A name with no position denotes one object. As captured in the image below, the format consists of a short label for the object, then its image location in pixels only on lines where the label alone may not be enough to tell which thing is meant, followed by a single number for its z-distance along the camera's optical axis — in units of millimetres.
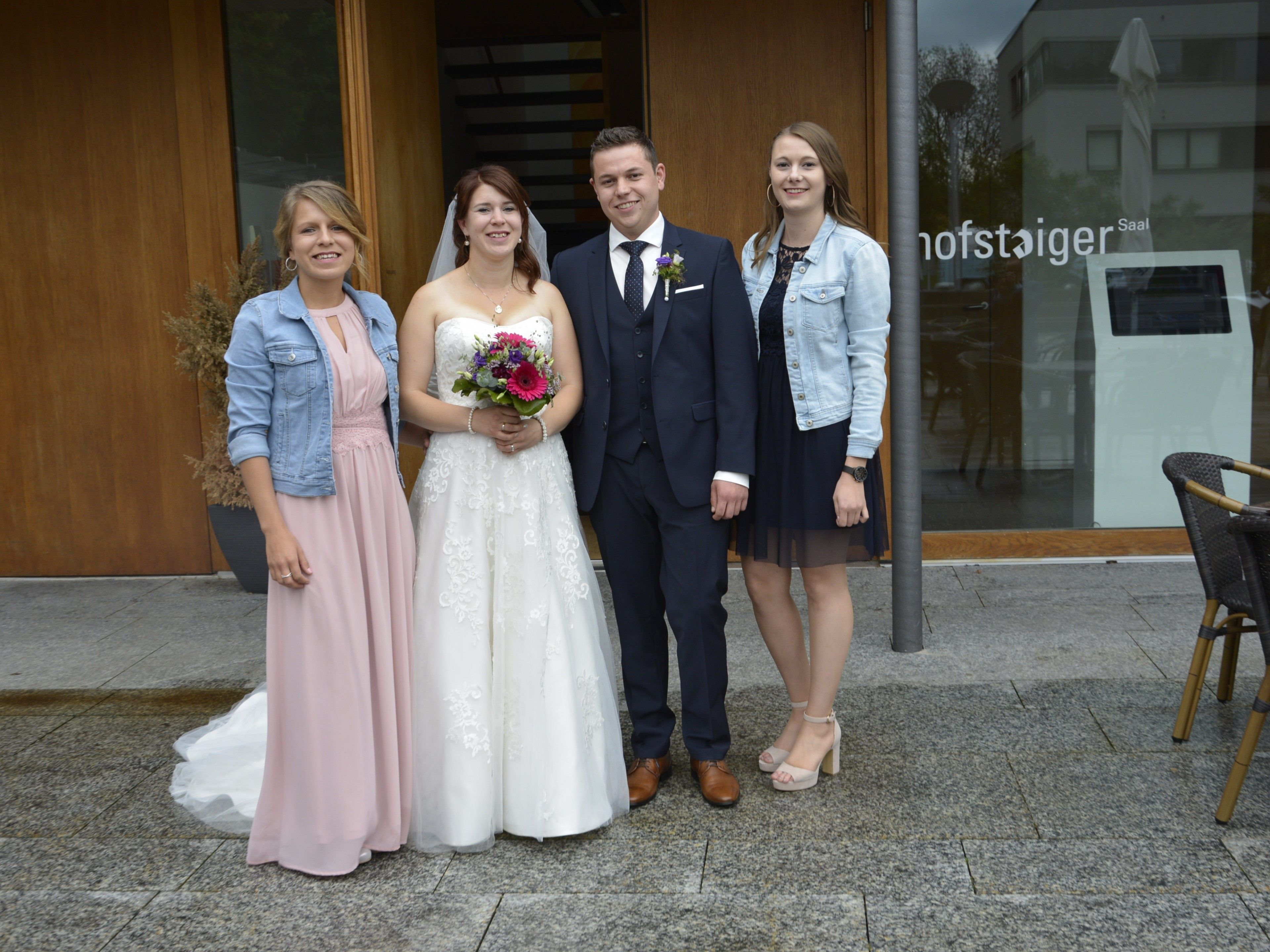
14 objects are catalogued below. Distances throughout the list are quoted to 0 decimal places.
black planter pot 5855
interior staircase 9609
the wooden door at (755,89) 5801
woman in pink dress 2982
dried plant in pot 5758
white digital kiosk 5953
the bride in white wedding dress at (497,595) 3127
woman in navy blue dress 3234
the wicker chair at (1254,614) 3021
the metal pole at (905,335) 4430
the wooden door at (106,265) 6066
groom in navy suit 3189
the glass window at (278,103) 5805
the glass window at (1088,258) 5832
